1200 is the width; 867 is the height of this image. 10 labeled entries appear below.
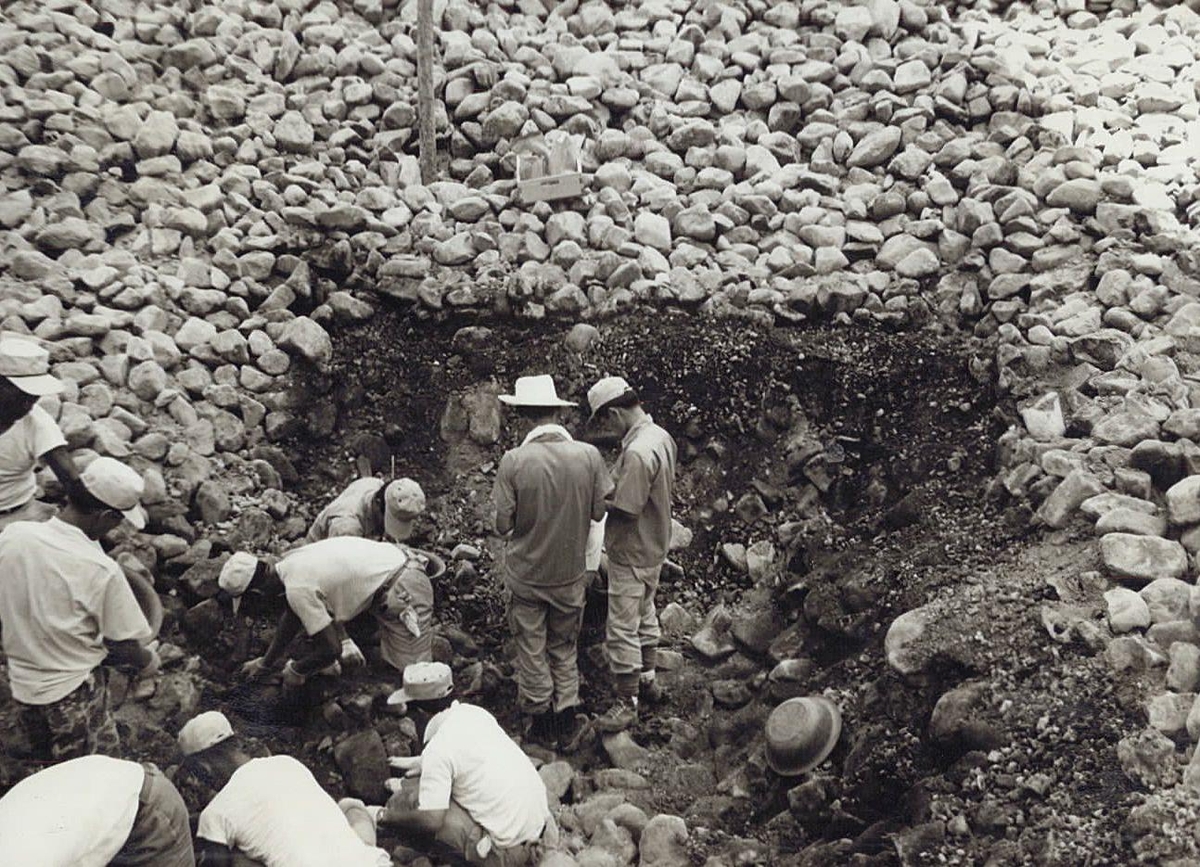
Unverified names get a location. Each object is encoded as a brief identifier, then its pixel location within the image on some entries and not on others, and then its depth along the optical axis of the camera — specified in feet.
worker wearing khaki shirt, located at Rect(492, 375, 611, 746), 17.99
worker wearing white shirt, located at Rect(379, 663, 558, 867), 14.43
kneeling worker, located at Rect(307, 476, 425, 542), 18.67
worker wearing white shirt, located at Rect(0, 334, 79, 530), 16.56
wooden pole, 26.71
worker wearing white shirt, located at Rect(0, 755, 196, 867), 11.22
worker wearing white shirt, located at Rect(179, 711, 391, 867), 13.07
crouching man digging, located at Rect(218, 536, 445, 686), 17.54
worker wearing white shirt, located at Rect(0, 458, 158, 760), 14.30
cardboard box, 25.46
